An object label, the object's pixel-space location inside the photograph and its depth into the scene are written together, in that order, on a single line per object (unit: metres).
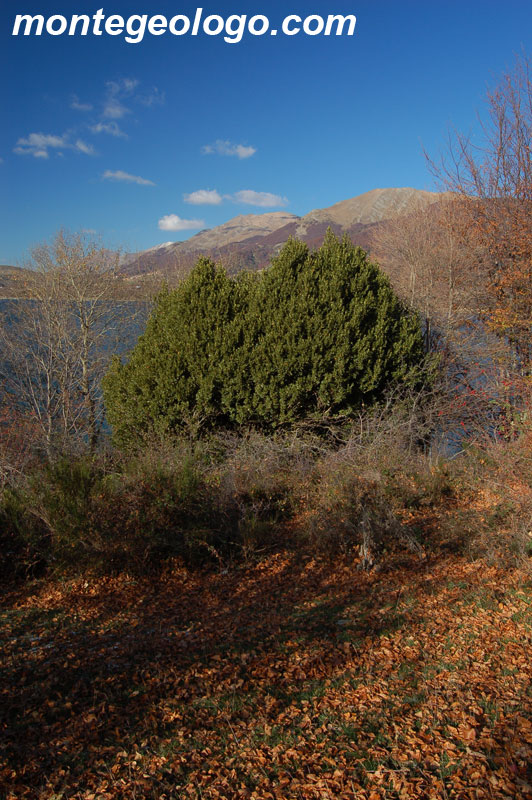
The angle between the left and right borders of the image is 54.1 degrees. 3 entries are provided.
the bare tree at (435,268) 12.70
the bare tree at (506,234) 10.01
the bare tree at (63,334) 15.59
